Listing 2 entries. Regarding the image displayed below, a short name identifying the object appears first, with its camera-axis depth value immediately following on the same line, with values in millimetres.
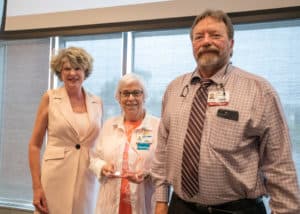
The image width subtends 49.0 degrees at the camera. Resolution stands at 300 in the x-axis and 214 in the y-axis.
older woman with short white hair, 1959
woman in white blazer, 2201
